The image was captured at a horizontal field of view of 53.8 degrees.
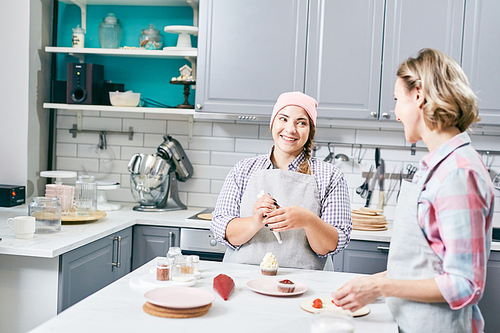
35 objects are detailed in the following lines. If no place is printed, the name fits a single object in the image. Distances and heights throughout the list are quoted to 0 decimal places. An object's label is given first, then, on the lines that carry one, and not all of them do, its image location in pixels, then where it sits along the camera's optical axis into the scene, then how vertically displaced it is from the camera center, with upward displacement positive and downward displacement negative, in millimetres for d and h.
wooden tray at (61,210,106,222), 2663 -525
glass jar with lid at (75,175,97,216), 2793 -428
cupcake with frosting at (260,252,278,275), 1690 -461
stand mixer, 3164 -329
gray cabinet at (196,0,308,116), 3012 +473
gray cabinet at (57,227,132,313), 2242 -733
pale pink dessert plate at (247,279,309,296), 1468 -481
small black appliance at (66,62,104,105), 3248 +252
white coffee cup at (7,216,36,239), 2256 -493
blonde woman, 1091 -184
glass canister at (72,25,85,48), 3340 +564
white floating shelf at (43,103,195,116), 3148 +98
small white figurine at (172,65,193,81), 3246 +363
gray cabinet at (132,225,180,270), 2955 -697
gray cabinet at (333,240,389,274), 2799 -691
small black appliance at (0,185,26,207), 3090 -483
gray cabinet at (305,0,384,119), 2949 +468
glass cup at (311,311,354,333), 1061 -407
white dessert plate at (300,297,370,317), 1346 -483
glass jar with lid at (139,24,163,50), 3328 +589
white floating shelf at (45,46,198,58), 3143 +467
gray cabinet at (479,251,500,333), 2721 -853
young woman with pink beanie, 1915 -273
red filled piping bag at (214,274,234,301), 1428 -466
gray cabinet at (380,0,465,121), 2887 +626
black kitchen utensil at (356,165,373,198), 3363 -358
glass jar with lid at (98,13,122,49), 3385 +623
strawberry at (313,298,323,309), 1372 -474
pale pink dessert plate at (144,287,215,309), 1277 -464
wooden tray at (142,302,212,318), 1267 -478
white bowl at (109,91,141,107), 3223 +166
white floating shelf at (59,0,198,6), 3320 +837
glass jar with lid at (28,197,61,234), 2400 -453
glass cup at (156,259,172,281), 1553 -456
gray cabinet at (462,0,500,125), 2873 +524
